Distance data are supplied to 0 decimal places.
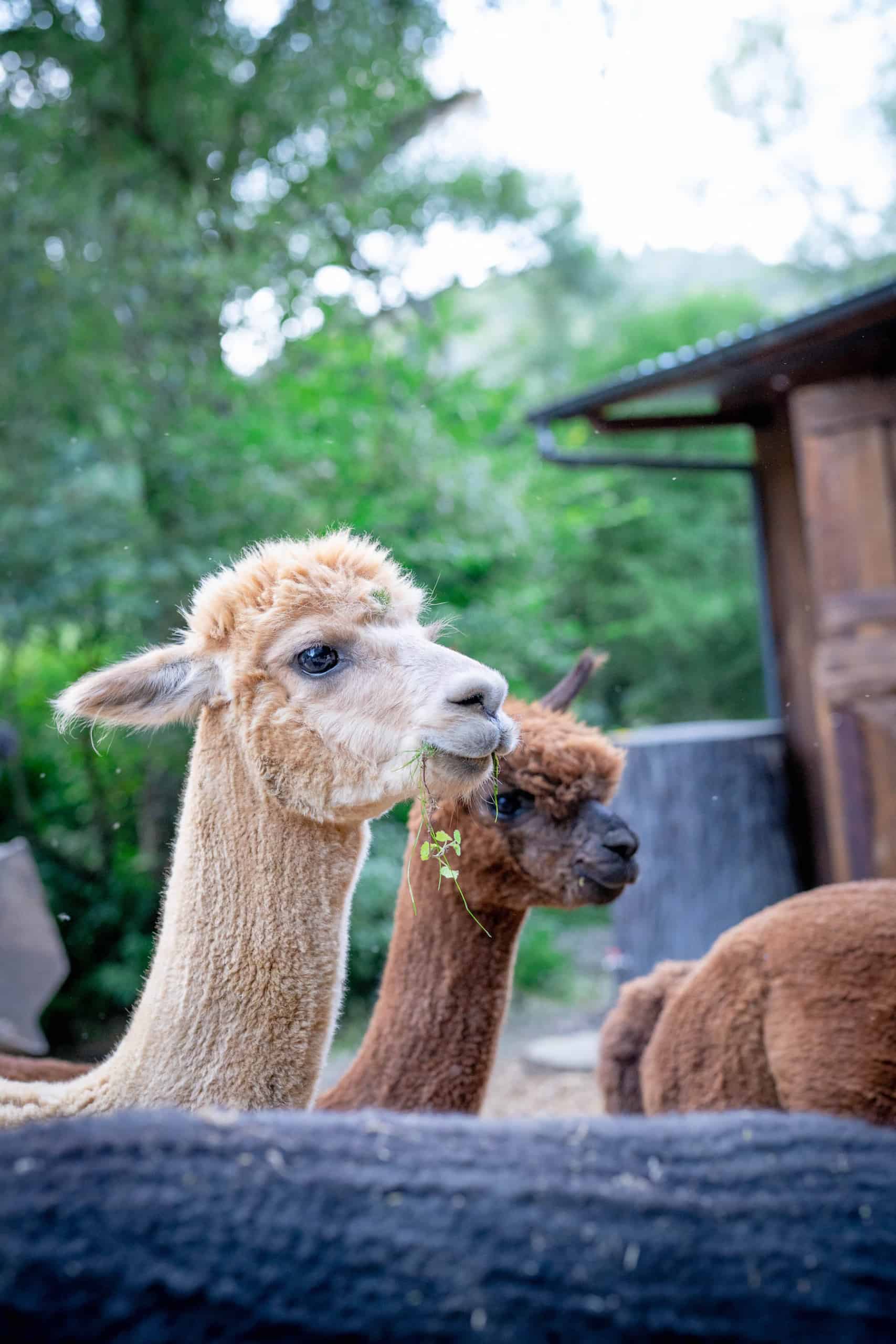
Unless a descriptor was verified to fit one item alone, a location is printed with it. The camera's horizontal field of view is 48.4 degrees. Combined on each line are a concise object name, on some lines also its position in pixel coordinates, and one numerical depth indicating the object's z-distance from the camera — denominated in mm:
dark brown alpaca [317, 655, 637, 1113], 2447
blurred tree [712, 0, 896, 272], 9213
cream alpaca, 1964
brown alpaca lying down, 2125
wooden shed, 3906
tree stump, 3453
